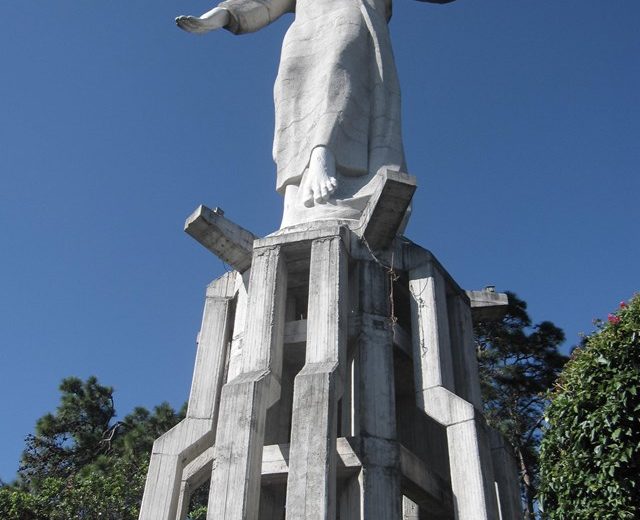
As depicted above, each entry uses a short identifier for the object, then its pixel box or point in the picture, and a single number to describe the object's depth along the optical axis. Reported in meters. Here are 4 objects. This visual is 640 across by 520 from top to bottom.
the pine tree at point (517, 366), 19.80
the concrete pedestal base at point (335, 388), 8.46
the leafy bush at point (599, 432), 7.39
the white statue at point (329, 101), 11.98
